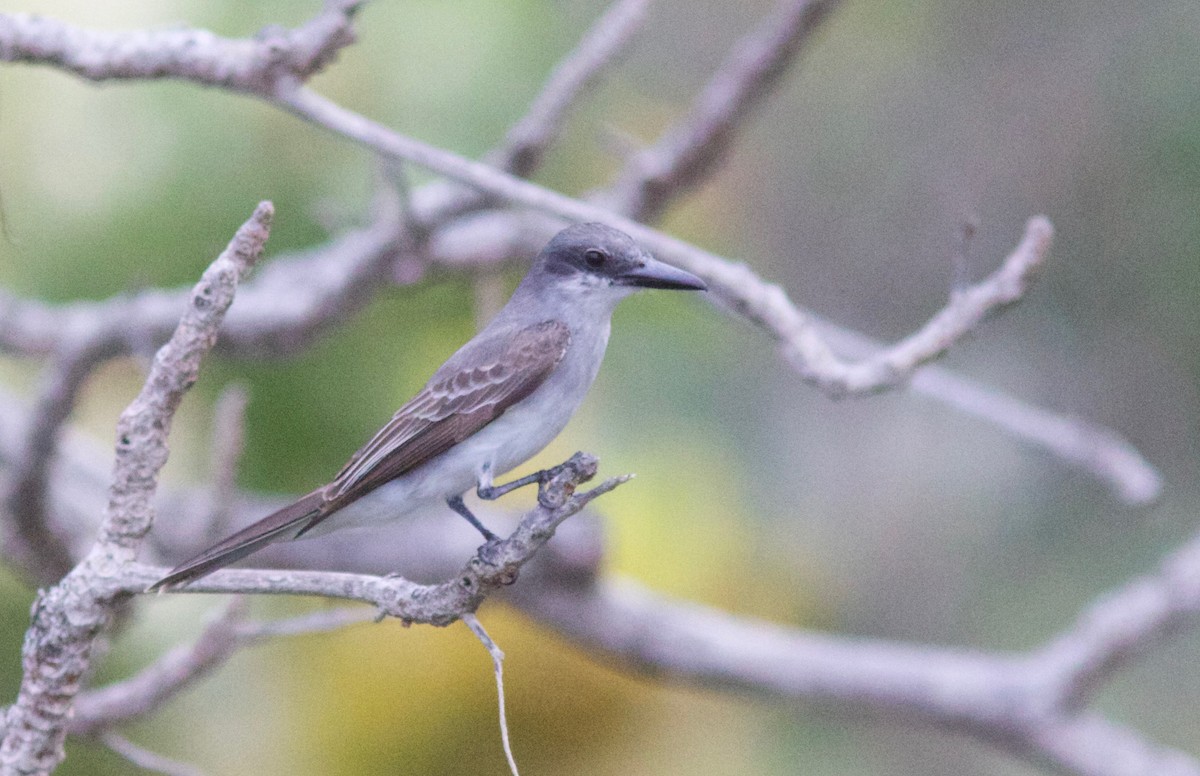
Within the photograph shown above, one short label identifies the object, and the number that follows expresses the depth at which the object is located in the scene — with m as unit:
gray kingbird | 3.99
